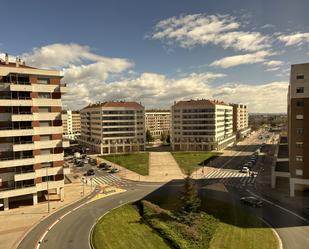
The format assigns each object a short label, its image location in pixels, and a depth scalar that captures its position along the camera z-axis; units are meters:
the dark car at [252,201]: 44.38
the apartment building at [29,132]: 43.69
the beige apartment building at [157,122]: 183.38
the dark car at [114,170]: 74.62
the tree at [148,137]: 145.00
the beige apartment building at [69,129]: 184.93
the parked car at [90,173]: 71.81
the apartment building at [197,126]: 108.69
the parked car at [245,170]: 71.89
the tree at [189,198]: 39.78
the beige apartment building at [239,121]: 160.86
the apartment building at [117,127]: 108.31
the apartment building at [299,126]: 48.94
